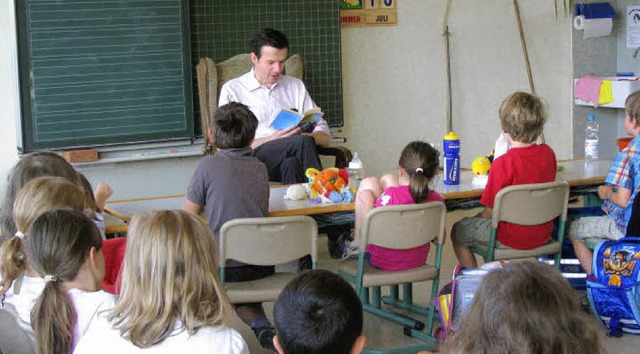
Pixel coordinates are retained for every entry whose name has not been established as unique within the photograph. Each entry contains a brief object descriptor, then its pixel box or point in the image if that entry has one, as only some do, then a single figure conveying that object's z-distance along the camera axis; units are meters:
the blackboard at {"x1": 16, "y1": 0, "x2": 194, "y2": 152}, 5.80
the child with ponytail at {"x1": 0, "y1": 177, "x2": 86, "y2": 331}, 2.83
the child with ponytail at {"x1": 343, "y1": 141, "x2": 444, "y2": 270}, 3.91
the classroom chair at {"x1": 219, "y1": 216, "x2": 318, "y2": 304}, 3.57
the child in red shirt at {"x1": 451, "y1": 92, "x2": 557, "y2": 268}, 4.28
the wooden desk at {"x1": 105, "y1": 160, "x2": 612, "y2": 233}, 4.06
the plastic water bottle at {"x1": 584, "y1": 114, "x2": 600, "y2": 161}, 5.24
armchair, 6.02
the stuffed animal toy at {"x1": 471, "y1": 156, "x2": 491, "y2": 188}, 4.56
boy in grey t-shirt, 3.81
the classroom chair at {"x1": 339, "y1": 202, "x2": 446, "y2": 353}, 3.79
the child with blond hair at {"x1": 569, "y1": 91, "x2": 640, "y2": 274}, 4.27
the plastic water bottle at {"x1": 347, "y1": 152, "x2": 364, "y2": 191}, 4.53
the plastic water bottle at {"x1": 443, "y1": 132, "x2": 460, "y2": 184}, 4.57
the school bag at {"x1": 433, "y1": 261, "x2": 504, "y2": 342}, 3.49
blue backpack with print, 4.07
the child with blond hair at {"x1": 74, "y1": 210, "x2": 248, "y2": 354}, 2.29
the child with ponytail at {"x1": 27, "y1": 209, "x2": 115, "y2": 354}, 2.54
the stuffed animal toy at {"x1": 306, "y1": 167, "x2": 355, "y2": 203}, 4.21
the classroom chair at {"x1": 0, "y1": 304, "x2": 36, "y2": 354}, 2.56
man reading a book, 5.64
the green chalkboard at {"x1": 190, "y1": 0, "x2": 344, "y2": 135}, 6.28
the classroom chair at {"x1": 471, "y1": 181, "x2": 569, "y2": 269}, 4.13
